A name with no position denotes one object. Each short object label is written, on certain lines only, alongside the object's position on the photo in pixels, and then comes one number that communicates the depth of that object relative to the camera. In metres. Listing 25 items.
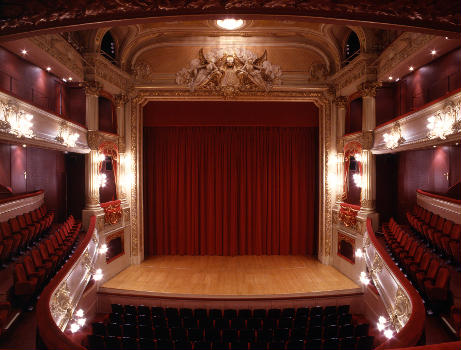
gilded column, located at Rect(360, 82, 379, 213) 6.72
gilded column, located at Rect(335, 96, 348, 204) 7.86
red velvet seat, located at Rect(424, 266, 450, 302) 3.79
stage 6.22
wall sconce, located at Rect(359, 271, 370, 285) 6.25
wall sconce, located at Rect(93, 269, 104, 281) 6.11
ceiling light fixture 7.25
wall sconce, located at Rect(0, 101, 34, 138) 4.28
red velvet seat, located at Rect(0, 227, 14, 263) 4.40
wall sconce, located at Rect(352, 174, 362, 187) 7.10
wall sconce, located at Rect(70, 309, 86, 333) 4.46
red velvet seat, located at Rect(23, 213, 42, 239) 5.67
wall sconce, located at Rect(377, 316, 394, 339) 4.54
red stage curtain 8.98
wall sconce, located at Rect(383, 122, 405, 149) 5.71
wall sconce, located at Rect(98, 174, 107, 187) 7.23
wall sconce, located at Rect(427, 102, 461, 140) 4.27
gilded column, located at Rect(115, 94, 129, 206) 7.86
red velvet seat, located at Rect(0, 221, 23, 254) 4.75
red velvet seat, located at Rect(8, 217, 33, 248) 5.07
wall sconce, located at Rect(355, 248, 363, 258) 6.66
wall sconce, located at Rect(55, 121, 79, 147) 5.76
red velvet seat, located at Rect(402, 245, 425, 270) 4.77
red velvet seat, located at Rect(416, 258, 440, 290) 4.12
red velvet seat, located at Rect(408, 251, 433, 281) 4.44
